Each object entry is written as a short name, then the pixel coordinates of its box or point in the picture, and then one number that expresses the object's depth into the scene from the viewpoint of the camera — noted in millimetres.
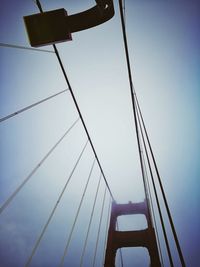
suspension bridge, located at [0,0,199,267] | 2479
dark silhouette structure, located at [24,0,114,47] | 2277
